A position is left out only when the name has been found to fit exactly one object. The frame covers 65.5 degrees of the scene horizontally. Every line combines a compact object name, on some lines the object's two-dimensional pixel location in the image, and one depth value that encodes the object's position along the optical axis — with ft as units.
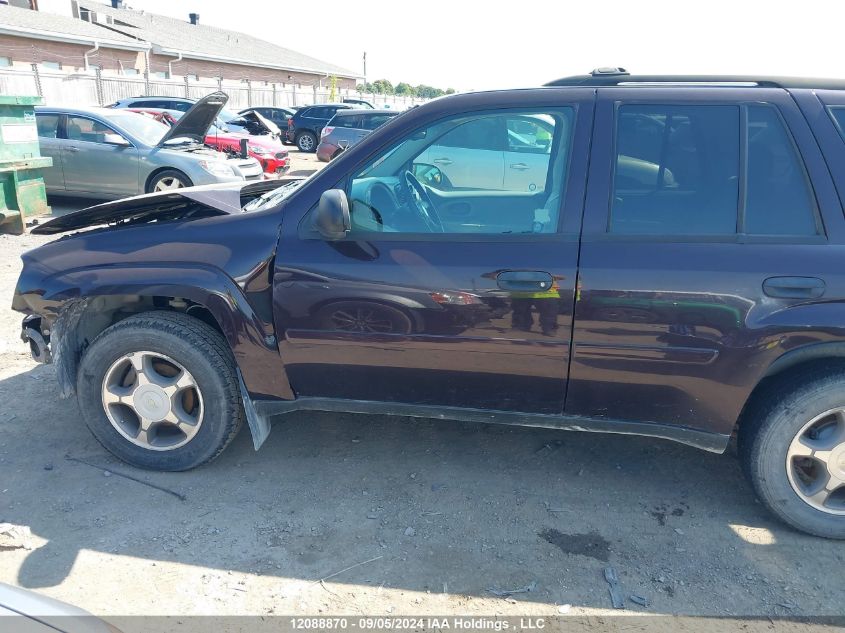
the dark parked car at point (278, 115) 82.99
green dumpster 26.40
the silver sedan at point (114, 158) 33.17
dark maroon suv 8.91
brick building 86.99
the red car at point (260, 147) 43.68
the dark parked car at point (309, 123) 78.12
